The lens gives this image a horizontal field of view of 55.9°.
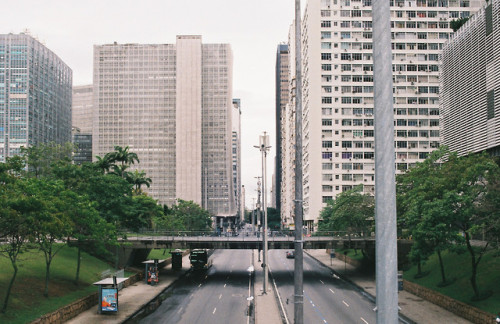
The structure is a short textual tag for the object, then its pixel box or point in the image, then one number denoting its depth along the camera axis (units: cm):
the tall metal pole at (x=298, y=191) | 1503
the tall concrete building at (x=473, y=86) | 5006
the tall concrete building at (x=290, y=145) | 16162
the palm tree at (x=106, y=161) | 8406
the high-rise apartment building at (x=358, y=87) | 11462
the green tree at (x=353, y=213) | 7150
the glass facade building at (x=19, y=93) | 17262
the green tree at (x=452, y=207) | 3781
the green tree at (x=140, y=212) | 6297
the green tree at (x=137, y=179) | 9872
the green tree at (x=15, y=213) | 3022
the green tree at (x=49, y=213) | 3284
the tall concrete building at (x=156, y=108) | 19012
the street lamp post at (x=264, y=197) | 4128
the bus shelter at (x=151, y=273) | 5897
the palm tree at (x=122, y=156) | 9352
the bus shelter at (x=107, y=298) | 3975
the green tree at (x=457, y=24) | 7038
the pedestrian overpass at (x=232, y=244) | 6700
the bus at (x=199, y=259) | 7512
